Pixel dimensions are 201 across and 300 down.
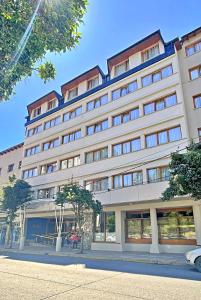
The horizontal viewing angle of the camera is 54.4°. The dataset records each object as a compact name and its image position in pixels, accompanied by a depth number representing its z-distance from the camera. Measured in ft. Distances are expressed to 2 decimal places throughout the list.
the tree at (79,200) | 51.29
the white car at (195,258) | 29.06
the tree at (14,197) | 67.64
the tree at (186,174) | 32.57
